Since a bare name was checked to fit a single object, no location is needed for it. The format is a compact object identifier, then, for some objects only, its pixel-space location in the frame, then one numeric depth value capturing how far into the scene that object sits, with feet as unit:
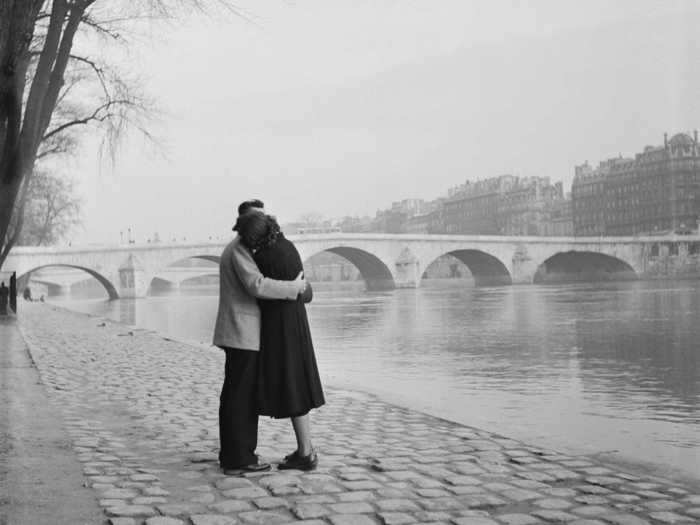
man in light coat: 13.00
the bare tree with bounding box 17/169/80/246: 93.19
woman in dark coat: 13.08
